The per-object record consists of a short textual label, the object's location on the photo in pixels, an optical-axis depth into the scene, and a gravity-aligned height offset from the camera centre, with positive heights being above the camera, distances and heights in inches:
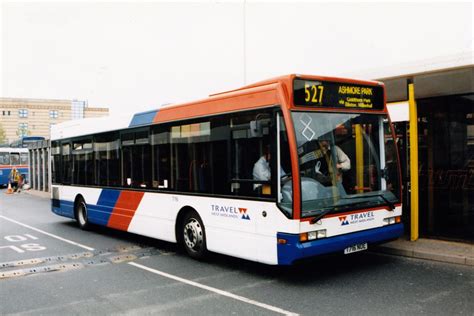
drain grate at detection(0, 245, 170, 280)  317.1 -69.8
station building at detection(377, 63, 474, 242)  337.7 +8.6
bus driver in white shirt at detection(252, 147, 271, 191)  264.7 -5.3
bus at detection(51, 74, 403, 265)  256.4 -7.4
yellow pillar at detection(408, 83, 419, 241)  348.9 -3.8
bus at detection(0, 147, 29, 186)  1459.2 +6.9
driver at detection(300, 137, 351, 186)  261.6 -1.5
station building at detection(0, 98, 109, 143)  3486.7 +364.4
